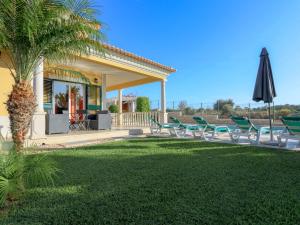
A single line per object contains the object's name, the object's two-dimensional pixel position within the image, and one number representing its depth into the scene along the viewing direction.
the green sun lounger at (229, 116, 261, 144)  8.09
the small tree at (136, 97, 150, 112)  22.23
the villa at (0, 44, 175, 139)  7.81
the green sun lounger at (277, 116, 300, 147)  6.73
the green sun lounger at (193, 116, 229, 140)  9.31
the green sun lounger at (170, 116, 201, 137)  10.11
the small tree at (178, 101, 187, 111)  24.83
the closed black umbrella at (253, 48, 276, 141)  8.06
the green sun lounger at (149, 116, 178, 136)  10.93
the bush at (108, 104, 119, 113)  23.75
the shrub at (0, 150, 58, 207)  2.88
